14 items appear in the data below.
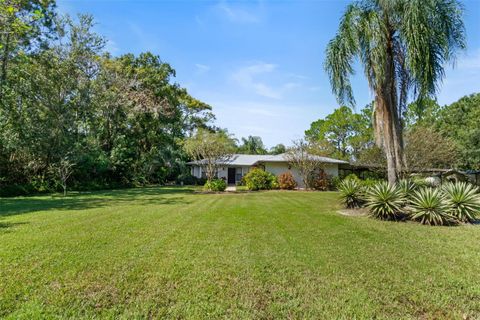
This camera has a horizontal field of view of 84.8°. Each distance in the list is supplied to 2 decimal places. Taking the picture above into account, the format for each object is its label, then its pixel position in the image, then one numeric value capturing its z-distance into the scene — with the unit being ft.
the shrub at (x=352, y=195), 36.90
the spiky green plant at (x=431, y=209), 27.55
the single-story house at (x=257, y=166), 78.84
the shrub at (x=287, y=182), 72.49
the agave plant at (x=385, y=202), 29.68
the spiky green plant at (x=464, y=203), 28.37
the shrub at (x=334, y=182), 74.84
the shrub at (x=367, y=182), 57.92
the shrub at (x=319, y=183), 73.87
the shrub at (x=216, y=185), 64.34
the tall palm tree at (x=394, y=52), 30.09
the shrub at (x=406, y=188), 32.24
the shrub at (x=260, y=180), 70.23
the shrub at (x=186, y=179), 97.55
